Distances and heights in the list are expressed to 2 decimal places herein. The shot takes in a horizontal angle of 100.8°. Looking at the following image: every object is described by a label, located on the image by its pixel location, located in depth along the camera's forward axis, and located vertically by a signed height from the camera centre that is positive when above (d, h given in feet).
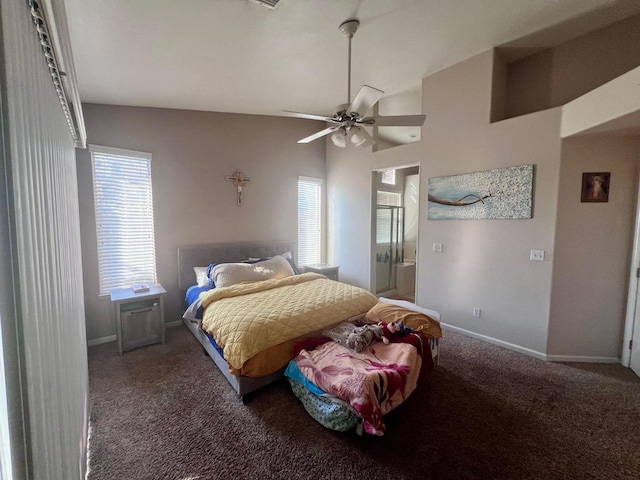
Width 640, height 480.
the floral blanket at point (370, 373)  5.34 -3.54
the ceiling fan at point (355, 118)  6.85 +2.73
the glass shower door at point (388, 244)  17.15 -1.68
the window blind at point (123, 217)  9.97 +0.06
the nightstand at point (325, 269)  14.85 -2.85
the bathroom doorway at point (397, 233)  17.35 -0.99
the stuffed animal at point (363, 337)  7.00 -3.19
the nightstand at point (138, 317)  9.32 -3.60
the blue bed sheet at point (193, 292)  10.56 -3.02
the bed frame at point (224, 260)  7.15 -1.98
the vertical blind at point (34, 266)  1.90 -0.45
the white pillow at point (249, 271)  10.55 -2.24
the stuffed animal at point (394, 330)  7.52 -3.18
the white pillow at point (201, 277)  11.05 -2.48
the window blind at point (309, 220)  15.89 -0.06
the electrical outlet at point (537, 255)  9.08 -1.23
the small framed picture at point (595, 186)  8.47 +1.08
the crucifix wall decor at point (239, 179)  12.99 +1.95
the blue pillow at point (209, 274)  10.71 -2.32
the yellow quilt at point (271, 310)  6.86 -2.79
